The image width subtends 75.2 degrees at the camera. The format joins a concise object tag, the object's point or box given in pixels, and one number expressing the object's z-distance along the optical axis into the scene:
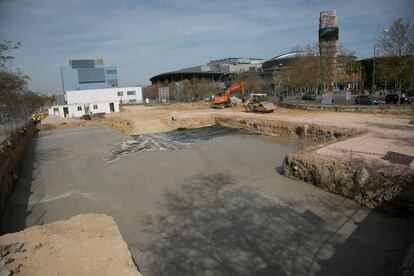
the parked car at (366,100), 32.00
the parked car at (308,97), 47.18
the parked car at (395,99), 31.59
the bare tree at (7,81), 14.23
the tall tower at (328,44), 37.50
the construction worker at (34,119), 38.28
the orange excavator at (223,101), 43.04
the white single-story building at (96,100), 55.53
